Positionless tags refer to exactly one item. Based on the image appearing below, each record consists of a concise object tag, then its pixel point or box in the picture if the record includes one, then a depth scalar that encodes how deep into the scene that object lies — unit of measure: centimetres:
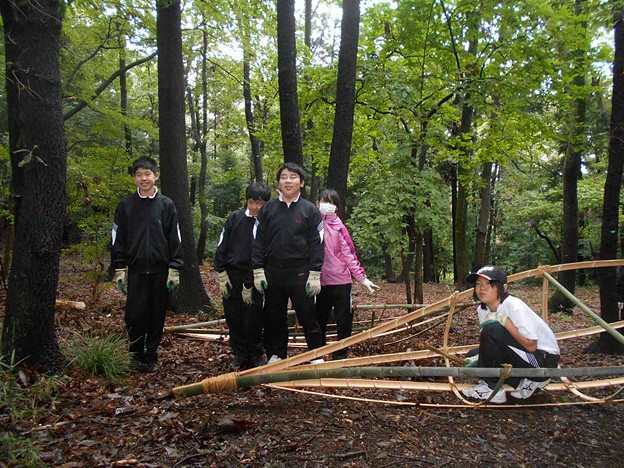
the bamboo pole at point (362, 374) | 333
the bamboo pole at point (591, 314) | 371
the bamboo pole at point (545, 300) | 452
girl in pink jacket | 482
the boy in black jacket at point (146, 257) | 439
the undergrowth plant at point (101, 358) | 409
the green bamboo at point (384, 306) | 622
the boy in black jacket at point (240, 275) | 463
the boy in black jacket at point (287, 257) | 417
